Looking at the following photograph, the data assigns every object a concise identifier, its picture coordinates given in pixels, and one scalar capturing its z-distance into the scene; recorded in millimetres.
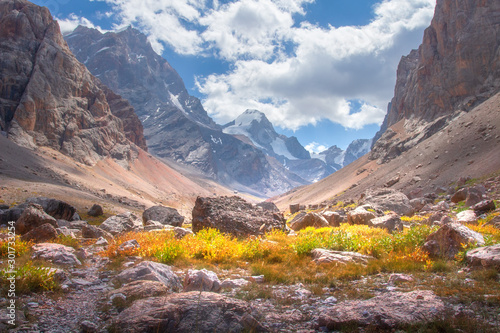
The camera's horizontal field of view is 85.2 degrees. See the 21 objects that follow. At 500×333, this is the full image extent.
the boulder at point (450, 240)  7895
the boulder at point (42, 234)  9961
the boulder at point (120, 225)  16062
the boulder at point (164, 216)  23859
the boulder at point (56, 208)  21831
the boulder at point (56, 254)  7634
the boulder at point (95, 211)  32625
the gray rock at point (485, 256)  6271
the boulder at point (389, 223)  13789
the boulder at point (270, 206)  26531
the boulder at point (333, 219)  18359
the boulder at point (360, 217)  16014
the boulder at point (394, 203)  22556
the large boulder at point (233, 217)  13531
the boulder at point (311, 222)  17656
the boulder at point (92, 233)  12953
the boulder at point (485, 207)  15349
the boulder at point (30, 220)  11930
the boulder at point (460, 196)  21891
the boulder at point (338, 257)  8062
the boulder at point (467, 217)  13635
